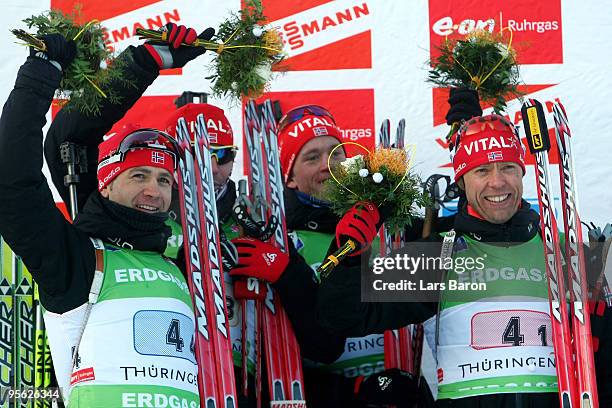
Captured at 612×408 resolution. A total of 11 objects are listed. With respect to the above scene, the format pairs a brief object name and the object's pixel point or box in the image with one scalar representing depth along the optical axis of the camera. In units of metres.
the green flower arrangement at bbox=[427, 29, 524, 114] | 9.73
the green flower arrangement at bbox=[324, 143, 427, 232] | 8.26
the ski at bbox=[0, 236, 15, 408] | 8.84
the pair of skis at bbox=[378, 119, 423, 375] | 9.16
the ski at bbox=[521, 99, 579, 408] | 8.02
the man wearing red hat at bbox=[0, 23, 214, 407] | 6.99
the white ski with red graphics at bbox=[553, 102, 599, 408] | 8.12
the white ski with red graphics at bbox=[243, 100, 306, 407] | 8.95
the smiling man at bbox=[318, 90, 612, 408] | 8.13
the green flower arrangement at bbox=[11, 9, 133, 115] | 7.42
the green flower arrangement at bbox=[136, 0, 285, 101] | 8.59
